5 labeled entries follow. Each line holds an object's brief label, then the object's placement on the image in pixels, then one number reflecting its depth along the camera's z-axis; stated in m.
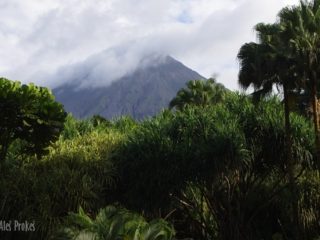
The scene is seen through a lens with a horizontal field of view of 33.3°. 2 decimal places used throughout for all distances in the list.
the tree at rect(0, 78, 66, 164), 22.31
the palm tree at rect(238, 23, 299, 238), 24.75
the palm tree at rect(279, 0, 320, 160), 23.78
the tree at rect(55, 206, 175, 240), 16.91
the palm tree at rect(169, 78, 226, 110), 43.12
